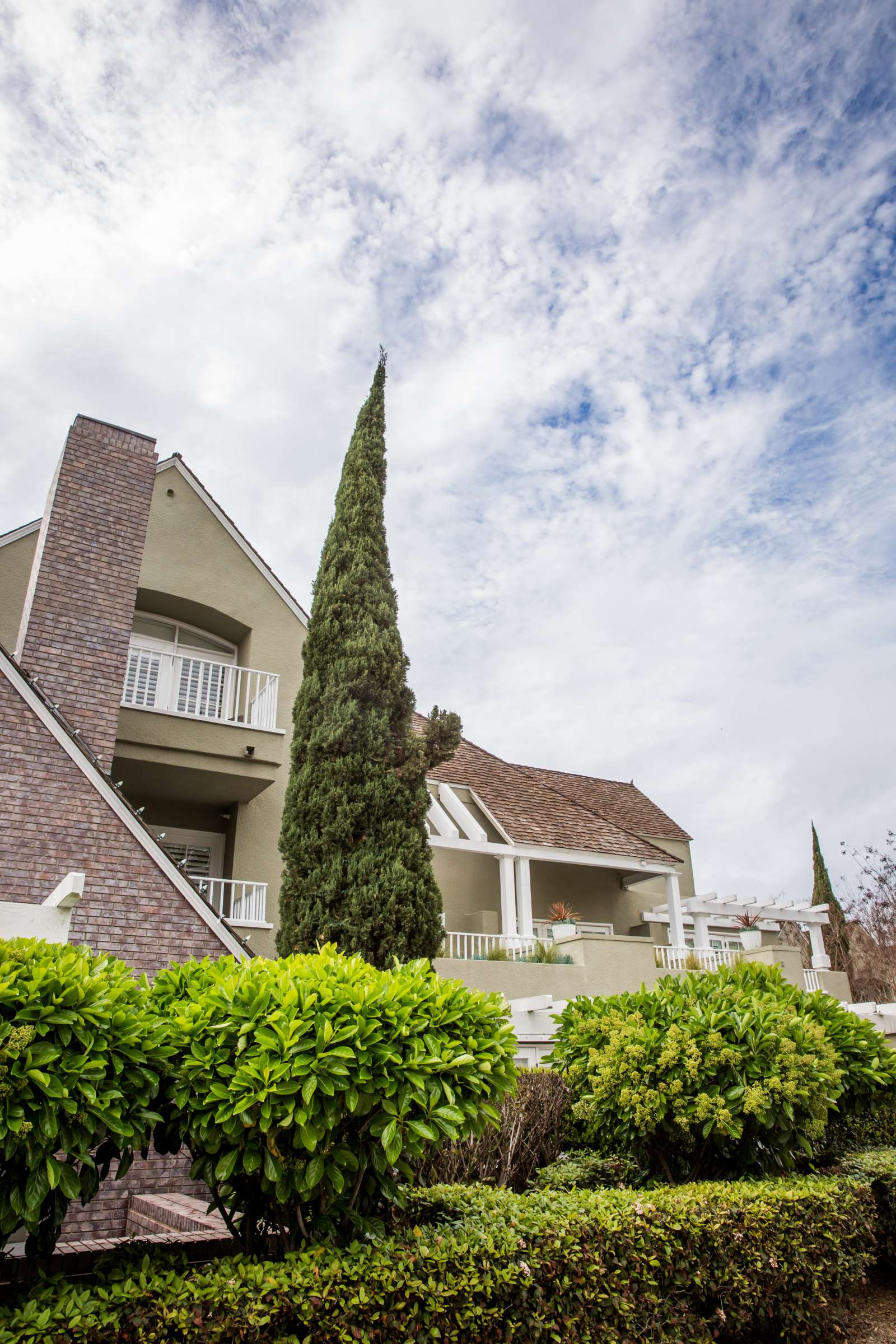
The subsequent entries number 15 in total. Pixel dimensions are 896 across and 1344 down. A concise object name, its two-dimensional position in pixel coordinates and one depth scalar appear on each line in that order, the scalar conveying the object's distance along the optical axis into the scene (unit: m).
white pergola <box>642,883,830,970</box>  18.72
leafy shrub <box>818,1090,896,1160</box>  7.90
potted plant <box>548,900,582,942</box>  15.38
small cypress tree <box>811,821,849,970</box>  27.38
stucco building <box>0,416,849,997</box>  9.97
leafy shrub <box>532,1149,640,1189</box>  6.65
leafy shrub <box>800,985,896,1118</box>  7.38
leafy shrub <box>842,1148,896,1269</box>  6.68
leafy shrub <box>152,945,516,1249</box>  3.73
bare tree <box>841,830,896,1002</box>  25.69
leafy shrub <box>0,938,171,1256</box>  3.31
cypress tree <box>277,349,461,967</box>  11.06
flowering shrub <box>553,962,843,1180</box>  5.98
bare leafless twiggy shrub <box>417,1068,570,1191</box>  6.76
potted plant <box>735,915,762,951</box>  19.47
